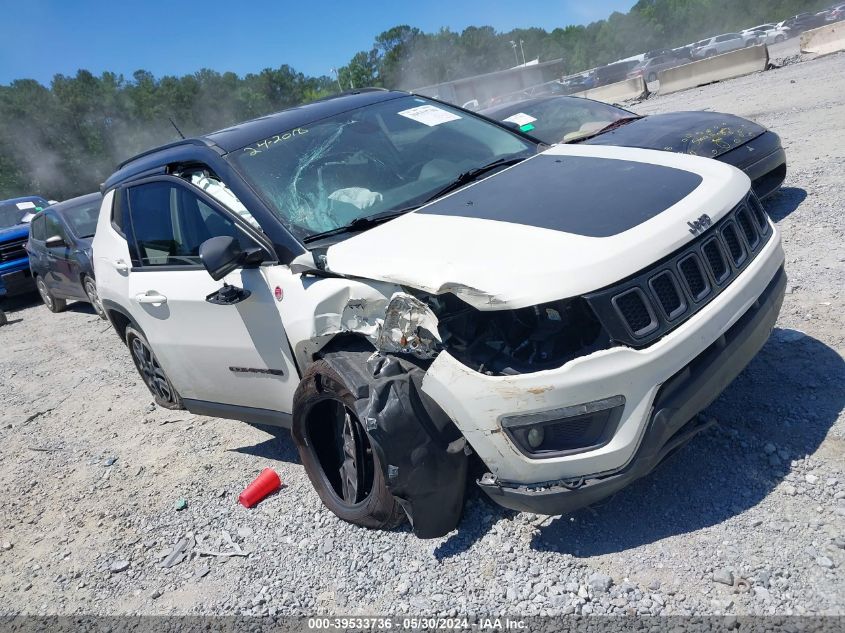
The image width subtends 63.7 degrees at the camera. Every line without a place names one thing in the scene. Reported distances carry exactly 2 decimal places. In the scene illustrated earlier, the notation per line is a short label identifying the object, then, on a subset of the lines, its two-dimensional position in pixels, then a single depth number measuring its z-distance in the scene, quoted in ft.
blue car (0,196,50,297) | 40.70
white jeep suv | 8.16
